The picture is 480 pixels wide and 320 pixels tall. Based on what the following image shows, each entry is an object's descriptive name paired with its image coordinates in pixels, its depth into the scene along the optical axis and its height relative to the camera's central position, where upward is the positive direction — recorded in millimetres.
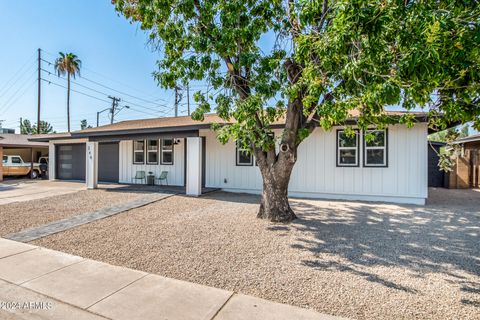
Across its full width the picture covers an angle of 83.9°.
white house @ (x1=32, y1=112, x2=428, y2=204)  8969 +44
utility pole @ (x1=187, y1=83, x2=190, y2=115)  28669 +6398
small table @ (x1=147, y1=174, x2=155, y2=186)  13261 -829
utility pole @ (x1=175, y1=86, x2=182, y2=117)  27300 +6429
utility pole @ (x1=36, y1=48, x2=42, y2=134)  26625 +8045
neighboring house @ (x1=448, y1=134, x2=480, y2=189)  13266 -270
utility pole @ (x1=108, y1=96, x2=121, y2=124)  35938 +7970
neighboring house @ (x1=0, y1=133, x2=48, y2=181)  17797 +1097
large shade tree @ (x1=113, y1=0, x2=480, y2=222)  3311 +1644
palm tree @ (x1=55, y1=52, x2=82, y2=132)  26875 +9905
